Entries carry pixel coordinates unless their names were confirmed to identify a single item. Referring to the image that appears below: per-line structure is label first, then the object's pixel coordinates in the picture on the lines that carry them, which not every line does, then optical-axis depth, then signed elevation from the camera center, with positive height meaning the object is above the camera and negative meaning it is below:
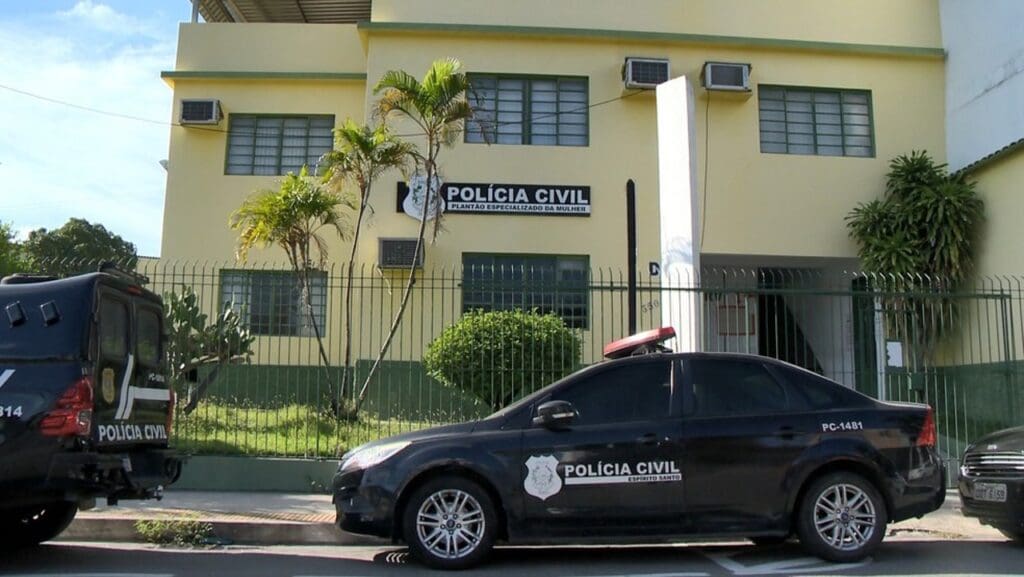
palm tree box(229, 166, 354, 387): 12.68 +2.56
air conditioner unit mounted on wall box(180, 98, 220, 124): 16.39 +5.16
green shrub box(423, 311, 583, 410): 10.68 +0.46
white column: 11.56 +2.64
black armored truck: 6.17 -0.11
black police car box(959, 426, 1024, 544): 7.32 -0.67
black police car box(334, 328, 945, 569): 6.52 -0.55
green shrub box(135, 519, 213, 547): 7.96 -1.27
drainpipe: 10.12 +1.66
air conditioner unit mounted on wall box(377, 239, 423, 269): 14.98 +2.38
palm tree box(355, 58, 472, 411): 12.21 +4.12
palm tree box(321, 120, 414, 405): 12.55 +3.42
